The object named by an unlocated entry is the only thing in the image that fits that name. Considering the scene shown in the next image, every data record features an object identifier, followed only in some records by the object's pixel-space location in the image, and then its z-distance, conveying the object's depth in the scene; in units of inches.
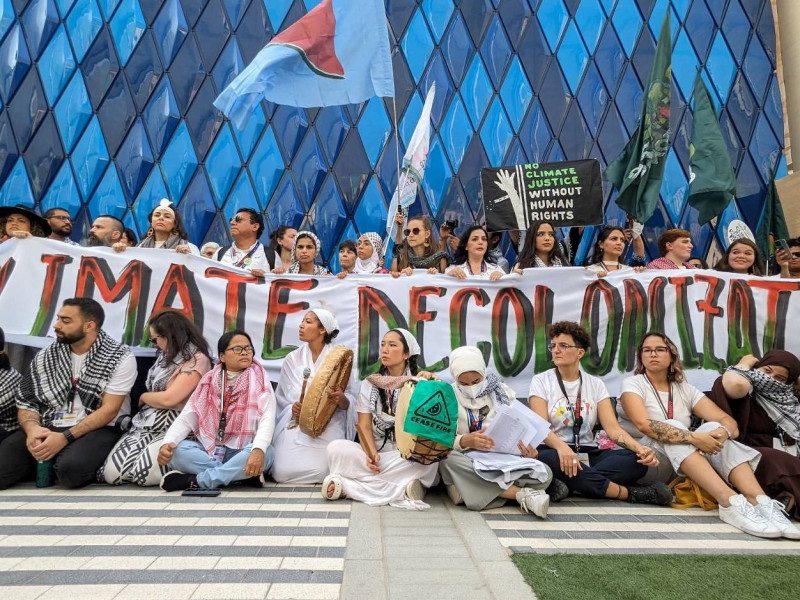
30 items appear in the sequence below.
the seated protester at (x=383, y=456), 133.6
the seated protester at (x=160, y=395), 144.3
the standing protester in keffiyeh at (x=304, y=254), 198.1
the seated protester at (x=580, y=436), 136.6
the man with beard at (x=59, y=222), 223.1
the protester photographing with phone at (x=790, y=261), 225.8
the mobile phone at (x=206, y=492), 135.3
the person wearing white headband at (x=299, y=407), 152.2
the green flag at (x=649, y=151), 221.0
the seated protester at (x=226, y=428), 140.1
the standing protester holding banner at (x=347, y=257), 213.9
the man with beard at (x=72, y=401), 140.6
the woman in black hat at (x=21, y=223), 188.5
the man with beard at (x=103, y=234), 204.8
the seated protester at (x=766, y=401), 142.9
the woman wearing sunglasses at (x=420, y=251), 206.5
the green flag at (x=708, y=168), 229.0
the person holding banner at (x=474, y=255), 194.2
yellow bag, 135.7
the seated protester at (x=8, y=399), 147.4
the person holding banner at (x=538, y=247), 197.8
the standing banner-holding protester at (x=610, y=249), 196.4
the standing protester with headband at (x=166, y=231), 196.3
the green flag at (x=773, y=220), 282.8
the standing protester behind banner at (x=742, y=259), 203.3
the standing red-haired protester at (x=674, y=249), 204.4
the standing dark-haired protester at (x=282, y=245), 221.0
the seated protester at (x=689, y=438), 122.4
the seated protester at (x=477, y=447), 128.3
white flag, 246.4
